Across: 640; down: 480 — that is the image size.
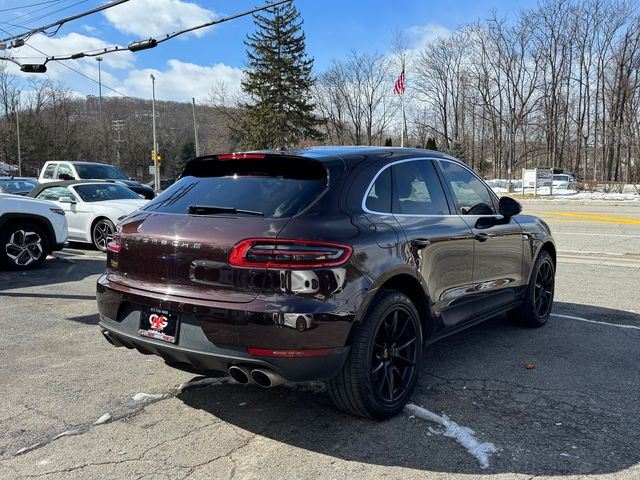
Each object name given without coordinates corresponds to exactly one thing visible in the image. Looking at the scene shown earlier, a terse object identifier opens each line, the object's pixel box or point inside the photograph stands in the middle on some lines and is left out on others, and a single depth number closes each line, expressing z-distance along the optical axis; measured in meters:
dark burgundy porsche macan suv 3.01
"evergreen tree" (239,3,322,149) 56.22
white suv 8.73
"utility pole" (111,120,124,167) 71.06
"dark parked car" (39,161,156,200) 17.52
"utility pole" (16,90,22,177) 62.08
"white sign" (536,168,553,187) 35.69
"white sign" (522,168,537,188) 35.56
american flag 33.09
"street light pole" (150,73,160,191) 41.06
